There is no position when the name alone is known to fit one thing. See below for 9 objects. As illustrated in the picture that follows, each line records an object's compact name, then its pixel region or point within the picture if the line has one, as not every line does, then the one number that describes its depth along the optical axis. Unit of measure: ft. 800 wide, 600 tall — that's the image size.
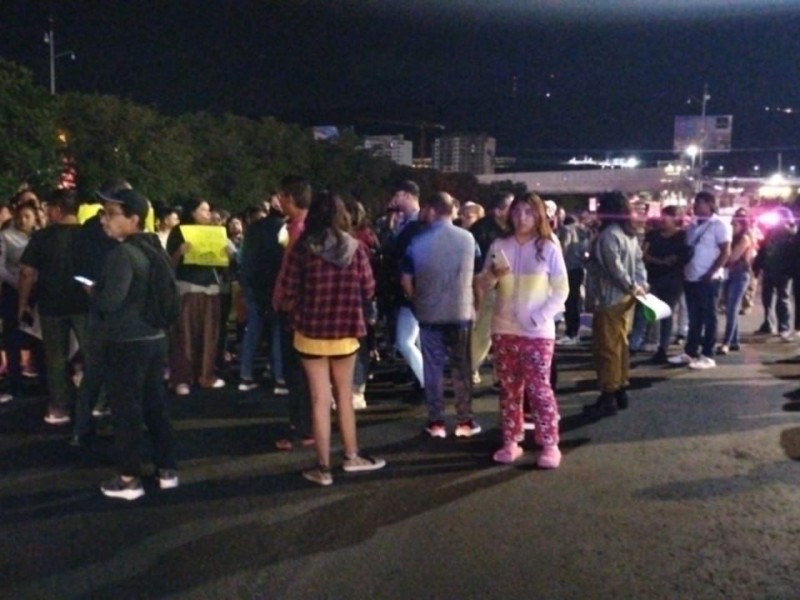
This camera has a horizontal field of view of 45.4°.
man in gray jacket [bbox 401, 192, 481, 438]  22.86
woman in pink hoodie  21.09
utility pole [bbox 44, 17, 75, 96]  154.71
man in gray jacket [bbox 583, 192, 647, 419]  25.82
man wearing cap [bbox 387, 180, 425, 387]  26.73
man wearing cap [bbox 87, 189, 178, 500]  18.78
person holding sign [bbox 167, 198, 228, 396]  28.53
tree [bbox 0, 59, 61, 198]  61.72
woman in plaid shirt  19.75
